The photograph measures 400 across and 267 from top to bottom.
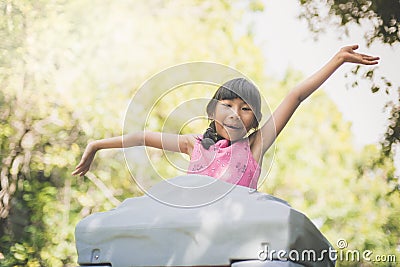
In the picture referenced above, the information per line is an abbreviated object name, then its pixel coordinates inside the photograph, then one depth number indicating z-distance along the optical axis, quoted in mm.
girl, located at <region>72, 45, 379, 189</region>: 2199
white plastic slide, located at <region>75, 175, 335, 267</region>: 1563
